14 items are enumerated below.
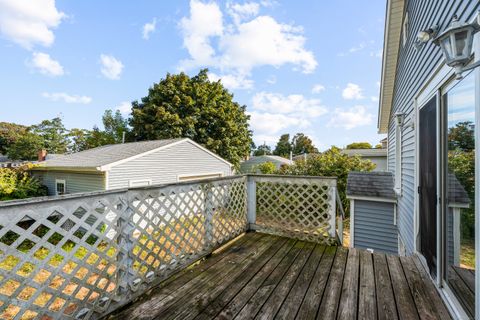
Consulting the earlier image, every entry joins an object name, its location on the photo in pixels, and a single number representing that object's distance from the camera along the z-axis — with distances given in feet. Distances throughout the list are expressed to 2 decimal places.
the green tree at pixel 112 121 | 82.17
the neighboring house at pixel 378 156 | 62.69
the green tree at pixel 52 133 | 100.01
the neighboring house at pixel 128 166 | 27.61
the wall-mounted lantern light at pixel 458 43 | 4.59
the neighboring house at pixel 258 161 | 77.37
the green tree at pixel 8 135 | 114.94
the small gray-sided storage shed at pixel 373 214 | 18.47
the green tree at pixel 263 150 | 150.08
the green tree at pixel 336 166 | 33.91
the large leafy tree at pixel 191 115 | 57.16
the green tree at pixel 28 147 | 94.32
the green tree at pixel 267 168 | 51.07
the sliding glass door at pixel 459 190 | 5.15
